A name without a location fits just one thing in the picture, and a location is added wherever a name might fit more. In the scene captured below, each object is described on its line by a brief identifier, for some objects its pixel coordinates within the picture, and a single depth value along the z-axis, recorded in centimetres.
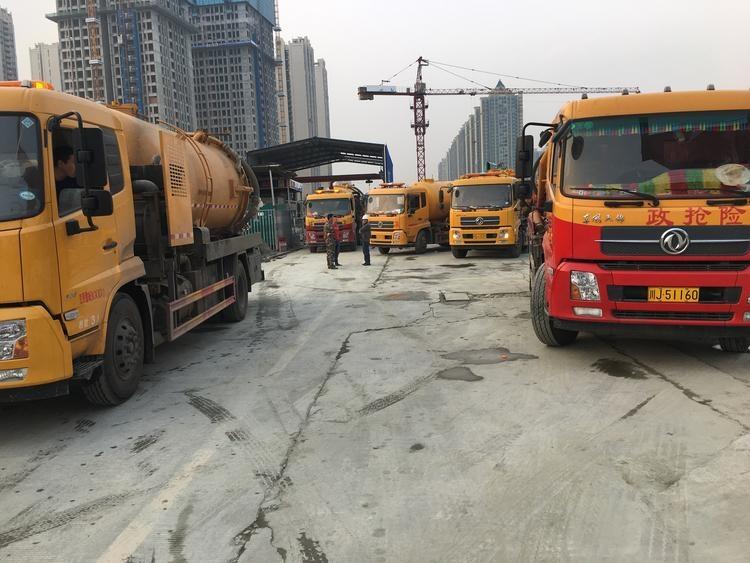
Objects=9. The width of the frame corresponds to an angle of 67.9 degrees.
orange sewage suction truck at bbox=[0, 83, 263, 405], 406
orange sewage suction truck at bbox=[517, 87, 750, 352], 516
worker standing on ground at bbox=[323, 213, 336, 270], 1695
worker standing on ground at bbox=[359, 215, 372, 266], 1798
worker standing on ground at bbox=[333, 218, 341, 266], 1750
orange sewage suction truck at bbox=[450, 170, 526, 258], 1747
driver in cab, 433
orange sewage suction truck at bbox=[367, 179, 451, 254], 2067
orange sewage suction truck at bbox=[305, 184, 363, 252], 2312
